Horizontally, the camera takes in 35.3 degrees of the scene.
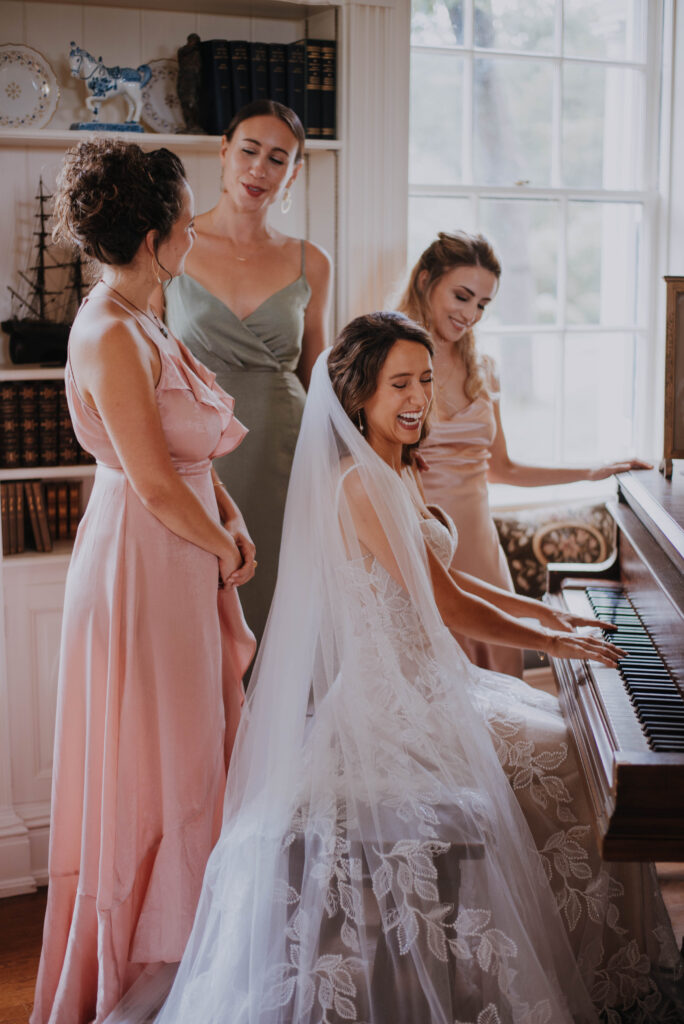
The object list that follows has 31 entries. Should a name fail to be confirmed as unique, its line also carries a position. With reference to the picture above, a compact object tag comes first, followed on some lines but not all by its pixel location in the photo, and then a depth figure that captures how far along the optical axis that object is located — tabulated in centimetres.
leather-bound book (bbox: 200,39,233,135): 307
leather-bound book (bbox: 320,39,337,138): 321
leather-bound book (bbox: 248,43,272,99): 311
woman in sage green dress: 286
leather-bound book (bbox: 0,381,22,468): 298
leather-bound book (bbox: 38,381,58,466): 301
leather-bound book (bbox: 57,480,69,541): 313
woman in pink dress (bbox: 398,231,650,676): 306
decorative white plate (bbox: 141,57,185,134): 317
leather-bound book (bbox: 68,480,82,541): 314
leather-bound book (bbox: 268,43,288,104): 314
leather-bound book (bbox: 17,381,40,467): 299
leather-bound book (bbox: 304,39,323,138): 319
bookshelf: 301
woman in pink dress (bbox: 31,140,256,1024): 216
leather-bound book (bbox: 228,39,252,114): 309
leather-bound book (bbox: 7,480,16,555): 302
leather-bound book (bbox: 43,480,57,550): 313
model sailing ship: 301
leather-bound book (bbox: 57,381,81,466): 303
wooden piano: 159
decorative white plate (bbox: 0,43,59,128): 296
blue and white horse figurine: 297
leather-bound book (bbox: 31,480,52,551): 304
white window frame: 380
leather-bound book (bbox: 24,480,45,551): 304
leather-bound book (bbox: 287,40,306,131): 317
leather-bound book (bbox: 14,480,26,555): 303
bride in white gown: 183
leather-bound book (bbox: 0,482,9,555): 301
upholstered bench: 375
